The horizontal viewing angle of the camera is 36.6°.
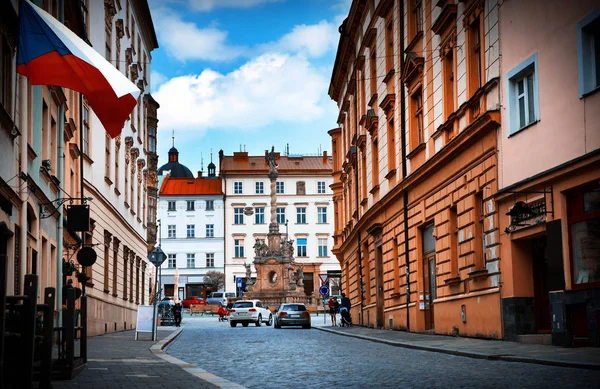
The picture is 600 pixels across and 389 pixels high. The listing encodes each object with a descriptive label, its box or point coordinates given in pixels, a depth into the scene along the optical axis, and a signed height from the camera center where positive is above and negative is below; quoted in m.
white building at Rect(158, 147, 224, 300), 108.31 +7.97
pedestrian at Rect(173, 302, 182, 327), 49.38 -0.65
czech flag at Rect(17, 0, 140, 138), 13.92 +3.62
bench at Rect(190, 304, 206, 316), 82.19 -0.75
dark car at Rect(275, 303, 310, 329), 45.25 -0.85
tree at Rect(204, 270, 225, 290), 106.56 +2.36
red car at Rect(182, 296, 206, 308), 89.81 -0.04
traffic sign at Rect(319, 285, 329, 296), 47.31 +0.43
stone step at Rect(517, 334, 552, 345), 19.20 -0.95
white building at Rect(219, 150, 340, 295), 107.88 +11.07
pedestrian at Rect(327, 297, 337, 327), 48.29 -0.58
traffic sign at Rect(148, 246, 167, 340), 27.86 +1.33
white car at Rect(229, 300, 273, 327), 50.47 -0.76
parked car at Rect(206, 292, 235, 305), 88.34 +0.31
